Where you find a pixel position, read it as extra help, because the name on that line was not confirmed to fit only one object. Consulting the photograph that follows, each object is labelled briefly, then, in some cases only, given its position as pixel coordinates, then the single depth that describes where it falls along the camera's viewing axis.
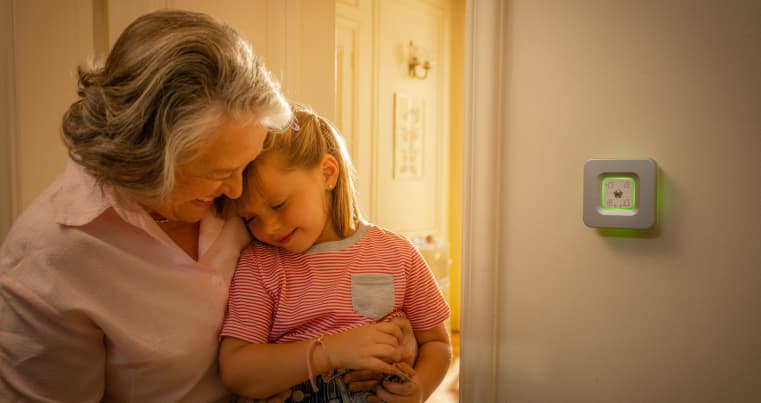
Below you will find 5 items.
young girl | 0.99
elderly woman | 0.79
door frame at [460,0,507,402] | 0.99
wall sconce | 3.63
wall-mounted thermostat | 0.86
